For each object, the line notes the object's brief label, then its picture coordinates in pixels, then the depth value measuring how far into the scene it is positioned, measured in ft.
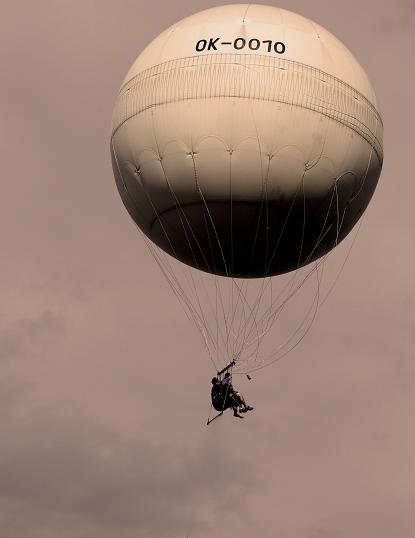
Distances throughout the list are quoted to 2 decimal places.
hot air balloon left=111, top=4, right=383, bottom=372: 189.06
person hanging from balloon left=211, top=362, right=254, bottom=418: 192.95
